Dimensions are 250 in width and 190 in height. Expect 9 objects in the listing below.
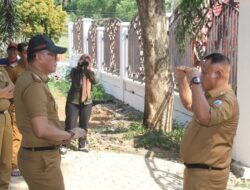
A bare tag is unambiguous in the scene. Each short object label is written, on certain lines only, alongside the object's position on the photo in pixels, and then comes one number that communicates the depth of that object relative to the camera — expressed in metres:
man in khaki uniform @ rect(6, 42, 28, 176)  5.99
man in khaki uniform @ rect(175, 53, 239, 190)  3.31
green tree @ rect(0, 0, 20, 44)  10.74
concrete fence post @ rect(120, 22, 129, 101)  13.81
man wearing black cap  3.31
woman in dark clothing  7.69
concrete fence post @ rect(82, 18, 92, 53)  20.27
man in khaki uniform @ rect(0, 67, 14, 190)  5.03
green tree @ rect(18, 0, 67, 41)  20.41
